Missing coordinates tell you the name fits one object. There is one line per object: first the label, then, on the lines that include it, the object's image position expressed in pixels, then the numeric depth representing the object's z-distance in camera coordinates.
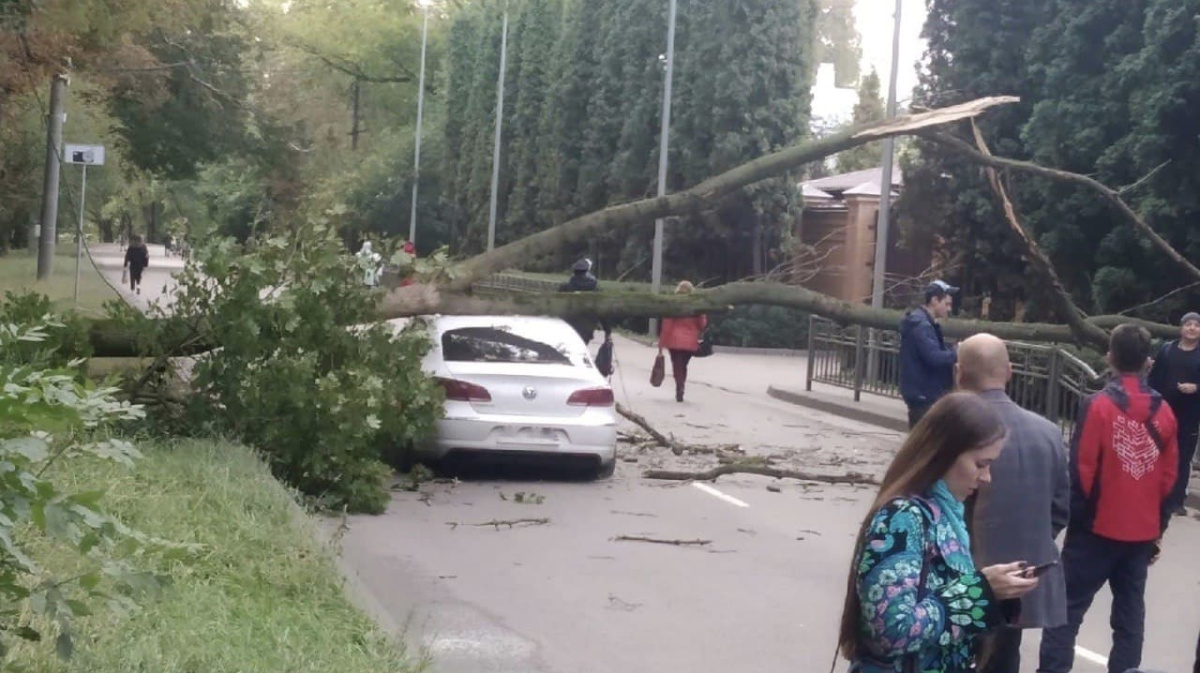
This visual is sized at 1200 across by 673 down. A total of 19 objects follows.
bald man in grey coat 6.08
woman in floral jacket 3.90
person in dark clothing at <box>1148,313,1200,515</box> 12.62
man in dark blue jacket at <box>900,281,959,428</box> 12.55
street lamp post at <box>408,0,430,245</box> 65.12
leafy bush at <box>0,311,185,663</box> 4.18
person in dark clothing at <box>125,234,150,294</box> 42.97
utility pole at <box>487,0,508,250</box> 50.88
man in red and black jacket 7.08
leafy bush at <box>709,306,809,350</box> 38.94
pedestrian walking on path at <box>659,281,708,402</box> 22.45
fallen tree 14.07
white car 13.83
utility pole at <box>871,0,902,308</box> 25.16
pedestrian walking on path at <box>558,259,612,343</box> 18.92
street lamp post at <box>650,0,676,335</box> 35.69
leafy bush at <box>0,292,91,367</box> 11.40
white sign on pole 25.93
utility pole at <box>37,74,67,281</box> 28.52
